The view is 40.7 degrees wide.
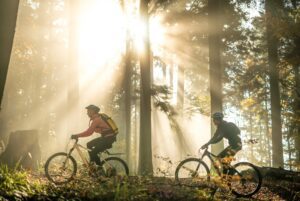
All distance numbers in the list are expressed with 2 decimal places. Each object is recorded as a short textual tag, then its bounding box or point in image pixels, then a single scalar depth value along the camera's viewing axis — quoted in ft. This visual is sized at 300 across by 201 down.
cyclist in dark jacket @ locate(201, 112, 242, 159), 35.42
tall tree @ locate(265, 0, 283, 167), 72.59
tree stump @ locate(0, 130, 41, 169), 45.68
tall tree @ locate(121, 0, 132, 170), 90.38
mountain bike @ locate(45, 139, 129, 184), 36.00
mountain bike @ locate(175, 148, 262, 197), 34.70
